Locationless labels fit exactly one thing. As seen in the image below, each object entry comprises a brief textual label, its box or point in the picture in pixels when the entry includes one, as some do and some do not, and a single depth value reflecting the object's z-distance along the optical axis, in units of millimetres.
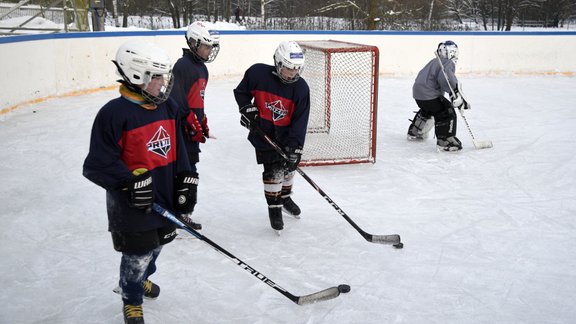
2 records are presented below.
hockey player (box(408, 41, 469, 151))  4668
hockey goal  4555
